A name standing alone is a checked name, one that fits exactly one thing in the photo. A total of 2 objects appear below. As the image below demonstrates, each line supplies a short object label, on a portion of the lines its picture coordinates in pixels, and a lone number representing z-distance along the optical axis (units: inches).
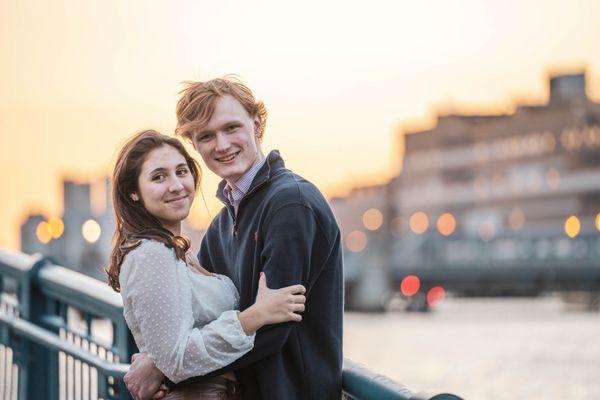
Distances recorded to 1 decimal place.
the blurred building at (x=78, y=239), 3681.1
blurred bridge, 2412.6
